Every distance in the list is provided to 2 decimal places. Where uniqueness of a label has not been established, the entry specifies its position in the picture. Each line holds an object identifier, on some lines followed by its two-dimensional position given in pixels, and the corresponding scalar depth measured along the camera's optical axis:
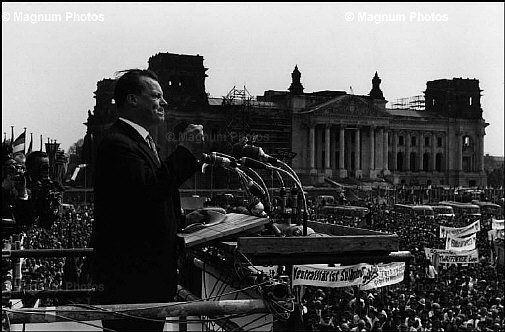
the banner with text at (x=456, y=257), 17.16
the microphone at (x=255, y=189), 4.36
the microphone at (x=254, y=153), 4.00
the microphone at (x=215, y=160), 3.39
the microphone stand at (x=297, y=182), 3.92
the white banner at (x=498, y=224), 24.68
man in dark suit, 3.26
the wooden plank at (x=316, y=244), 3.58
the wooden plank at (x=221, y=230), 3.88
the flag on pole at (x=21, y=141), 12.08
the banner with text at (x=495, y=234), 23.36
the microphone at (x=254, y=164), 3.92
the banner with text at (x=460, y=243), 17.91
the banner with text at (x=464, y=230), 18.27
